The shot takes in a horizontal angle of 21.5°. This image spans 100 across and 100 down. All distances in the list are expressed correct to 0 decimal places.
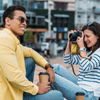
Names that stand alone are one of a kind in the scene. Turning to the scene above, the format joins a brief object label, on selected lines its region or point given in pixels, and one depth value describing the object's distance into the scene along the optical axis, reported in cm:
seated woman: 292
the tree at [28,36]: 3352
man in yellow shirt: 213
